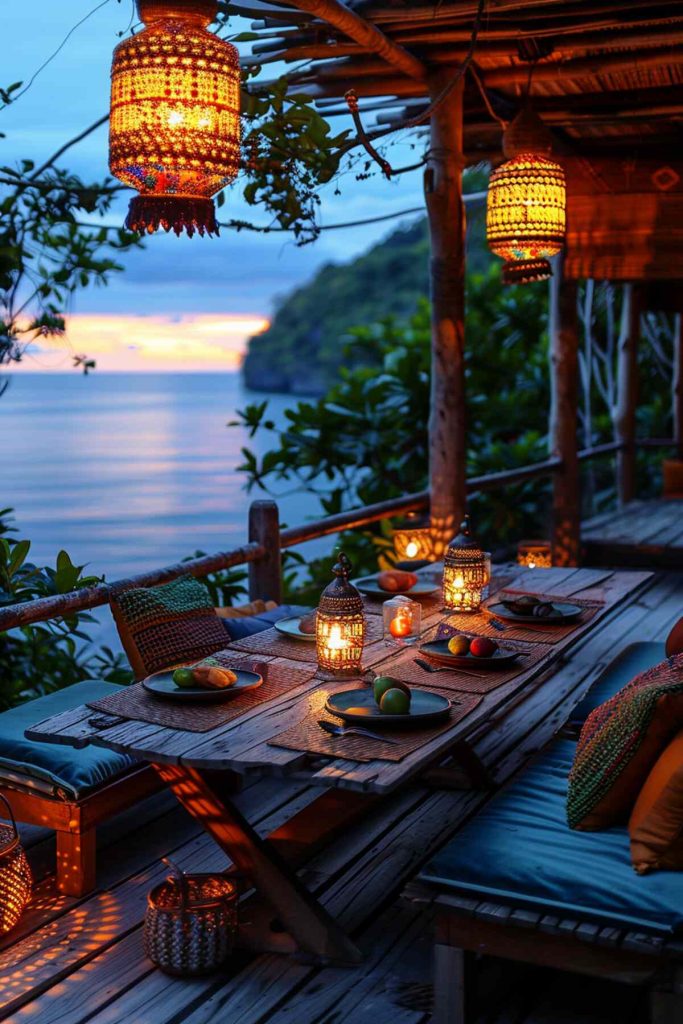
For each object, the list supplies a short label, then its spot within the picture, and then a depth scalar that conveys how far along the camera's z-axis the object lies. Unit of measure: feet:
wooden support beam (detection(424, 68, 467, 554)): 17.42
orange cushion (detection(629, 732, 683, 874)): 7.79
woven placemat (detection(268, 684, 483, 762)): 7.77
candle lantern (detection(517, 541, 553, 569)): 20.94
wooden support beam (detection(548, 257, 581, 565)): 25.31
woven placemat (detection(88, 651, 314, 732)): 8.49
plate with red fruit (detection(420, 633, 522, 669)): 9.77
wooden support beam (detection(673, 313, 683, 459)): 34.99
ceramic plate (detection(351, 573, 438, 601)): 12.38
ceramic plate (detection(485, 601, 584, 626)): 11.42
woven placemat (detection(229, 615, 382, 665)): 10.37
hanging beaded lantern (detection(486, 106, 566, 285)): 15.64
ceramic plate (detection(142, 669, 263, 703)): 8.89
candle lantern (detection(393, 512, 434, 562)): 17.66
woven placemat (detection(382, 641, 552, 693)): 9.31
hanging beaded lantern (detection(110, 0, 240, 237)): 8.55
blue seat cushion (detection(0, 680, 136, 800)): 10.31
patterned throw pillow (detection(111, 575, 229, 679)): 11.68
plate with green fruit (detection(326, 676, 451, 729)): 8.25
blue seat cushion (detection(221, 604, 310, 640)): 13.24
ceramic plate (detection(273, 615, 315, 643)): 10.77
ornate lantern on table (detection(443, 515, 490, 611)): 11.79
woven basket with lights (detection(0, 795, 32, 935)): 9.46
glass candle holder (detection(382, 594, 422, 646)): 10.76
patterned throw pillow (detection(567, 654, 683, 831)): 8.09
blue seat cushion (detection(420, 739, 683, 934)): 7.42
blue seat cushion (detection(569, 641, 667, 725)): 11.89
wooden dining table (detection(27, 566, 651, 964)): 7.64
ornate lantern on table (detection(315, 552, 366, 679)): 9.46
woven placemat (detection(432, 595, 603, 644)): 10.91
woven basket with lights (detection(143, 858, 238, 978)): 8.84
